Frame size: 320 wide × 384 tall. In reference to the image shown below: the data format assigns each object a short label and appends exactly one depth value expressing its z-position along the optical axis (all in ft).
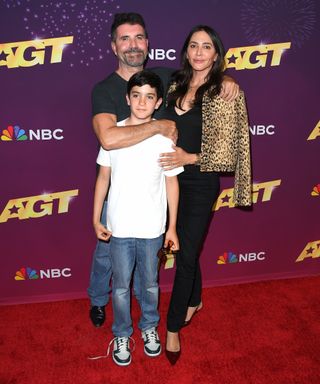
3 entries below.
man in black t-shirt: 8.12
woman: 8.64
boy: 8.18
